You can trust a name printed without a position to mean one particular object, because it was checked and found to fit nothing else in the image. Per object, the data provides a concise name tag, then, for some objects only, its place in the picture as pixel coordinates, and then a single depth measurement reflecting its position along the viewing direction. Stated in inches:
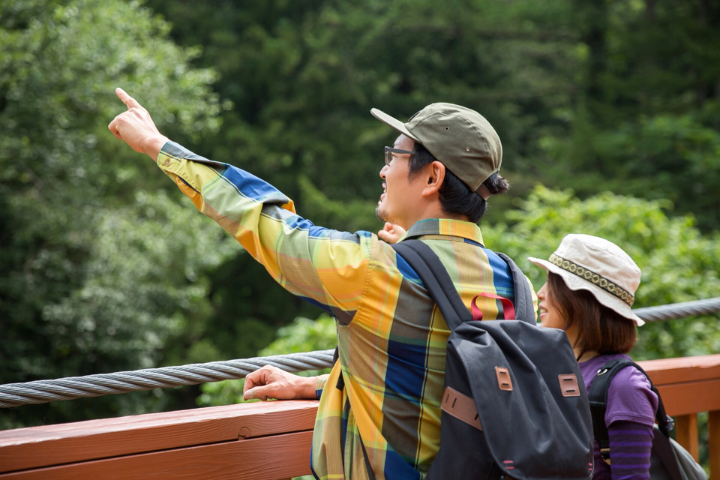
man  129.0
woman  146.9
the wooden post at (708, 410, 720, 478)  165.3
